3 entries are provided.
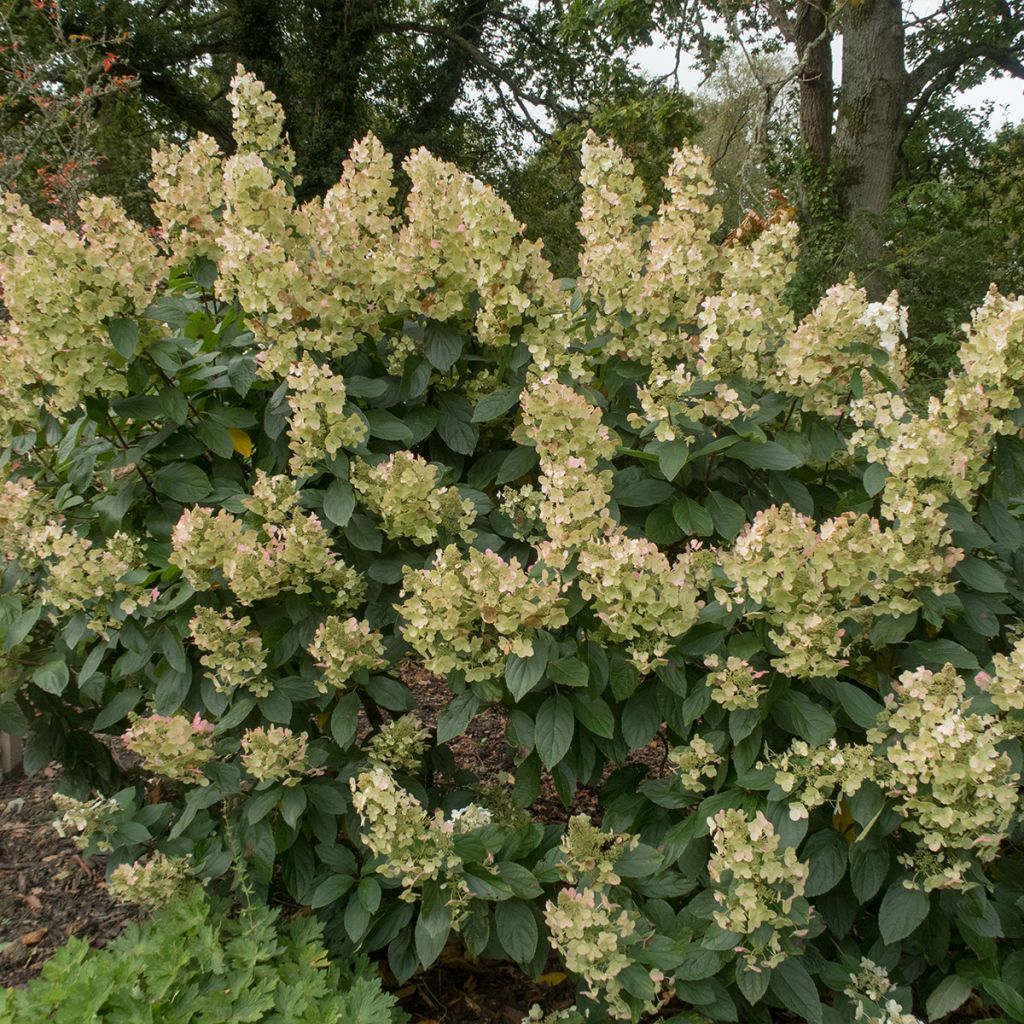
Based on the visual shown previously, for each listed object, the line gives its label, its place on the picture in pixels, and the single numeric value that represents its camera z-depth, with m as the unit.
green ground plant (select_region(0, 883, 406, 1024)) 1.75
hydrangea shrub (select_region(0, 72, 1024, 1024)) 1.76
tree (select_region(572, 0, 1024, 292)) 9.05
